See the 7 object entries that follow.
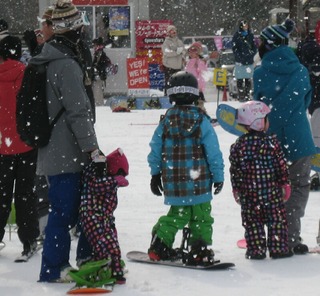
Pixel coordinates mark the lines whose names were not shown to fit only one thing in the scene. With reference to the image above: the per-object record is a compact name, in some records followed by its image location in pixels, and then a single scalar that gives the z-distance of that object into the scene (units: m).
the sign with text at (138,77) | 31.80
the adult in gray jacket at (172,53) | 29.49
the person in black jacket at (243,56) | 29.87
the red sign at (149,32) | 35.81
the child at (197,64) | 23.57
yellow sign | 27.65
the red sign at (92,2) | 35.19
